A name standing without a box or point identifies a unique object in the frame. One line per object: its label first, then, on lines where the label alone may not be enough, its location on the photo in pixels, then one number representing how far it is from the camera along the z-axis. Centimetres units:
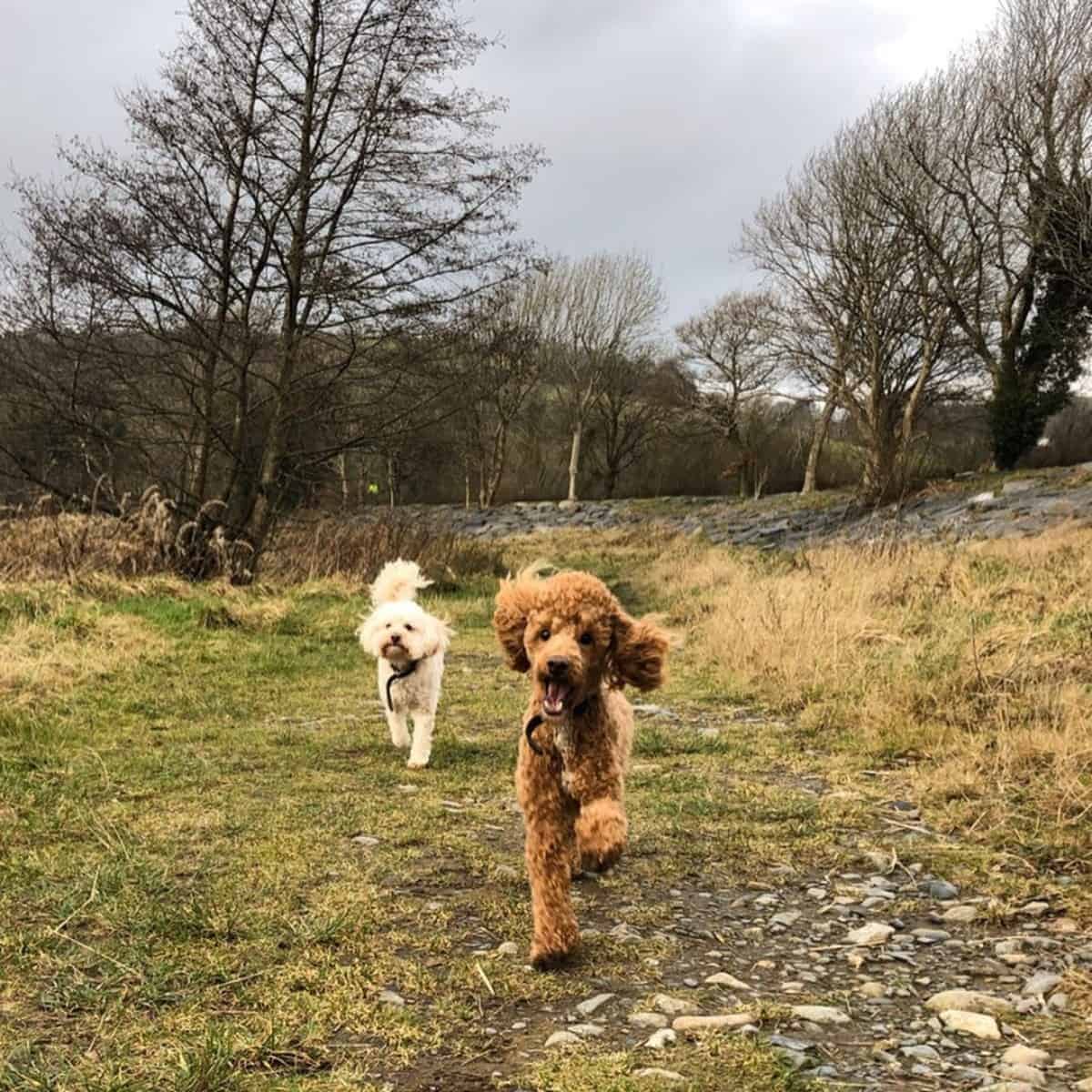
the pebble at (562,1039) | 262
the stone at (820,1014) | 279
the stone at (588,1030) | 267
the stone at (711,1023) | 269
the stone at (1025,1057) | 251
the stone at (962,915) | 360
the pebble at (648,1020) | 275
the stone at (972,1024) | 270
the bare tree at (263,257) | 1317
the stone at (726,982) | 304
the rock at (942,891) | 382
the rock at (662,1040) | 259
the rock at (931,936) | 342
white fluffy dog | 627
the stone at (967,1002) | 287
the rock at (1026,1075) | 239
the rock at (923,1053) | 257
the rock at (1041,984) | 296
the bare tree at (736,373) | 3750
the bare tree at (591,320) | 4041
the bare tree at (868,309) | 2514
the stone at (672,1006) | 285
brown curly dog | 332
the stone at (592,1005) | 284
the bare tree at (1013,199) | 1964
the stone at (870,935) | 343
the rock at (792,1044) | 258
